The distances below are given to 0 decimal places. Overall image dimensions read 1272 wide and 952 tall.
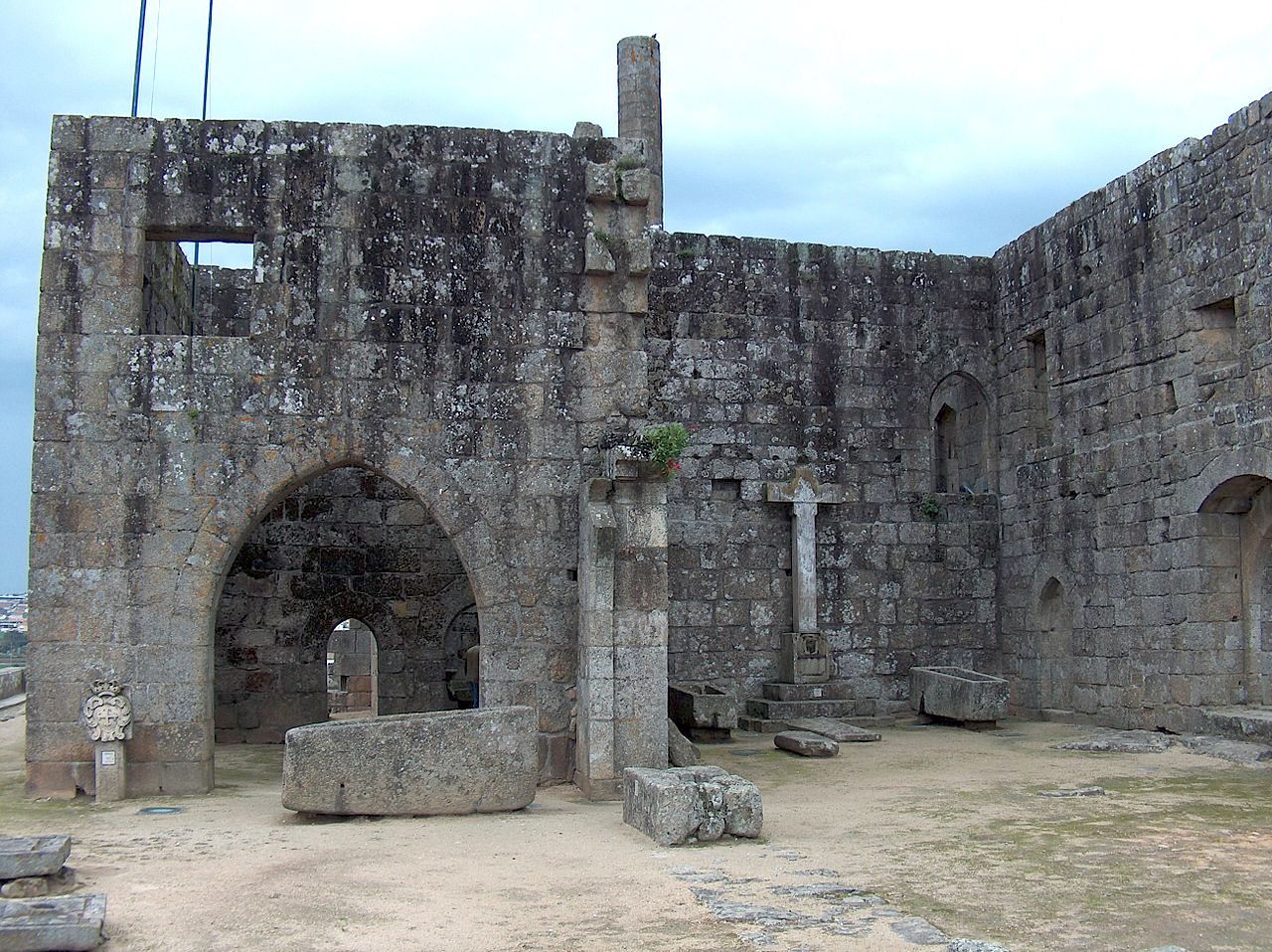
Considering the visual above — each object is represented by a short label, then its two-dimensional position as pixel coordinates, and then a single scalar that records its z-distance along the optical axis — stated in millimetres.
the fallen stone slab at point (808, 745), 11852
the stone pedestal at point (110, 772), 9109
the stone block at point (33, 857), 5867
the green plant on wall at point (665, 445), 9328
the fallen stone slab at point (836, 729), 12836
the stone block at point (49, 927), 4953
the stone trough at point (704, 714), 12367
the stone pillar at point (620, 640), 9156
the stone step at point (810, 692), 14336
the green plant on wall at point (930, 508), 15294
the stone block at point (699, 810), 7277
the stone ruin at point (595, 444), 9477
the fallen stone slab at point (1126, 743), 11453
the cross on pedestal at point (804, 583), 14469
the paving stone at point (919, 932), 5125
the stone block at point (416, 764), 8039
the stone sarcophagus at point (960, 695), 13547
